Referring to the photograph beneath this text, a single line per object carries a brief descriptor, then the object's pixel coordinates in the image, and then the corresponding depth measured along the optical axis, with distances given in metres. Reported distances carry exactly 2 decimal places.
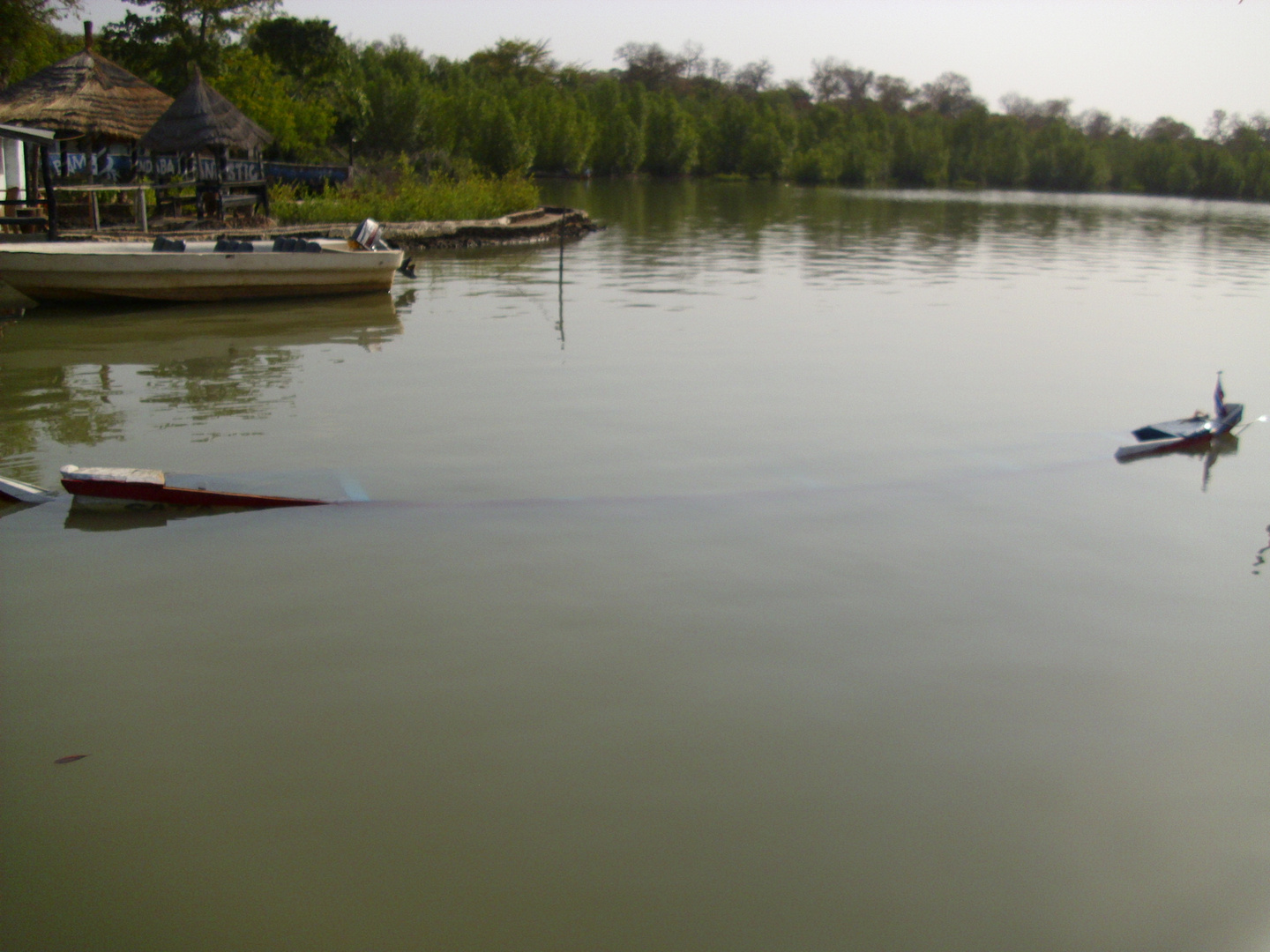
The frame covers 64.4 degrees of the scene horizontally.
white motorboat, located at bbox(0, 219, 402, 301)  14.37
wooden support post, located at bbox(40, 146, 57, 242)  16.70
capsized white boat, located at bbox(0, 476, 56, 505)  6.64
